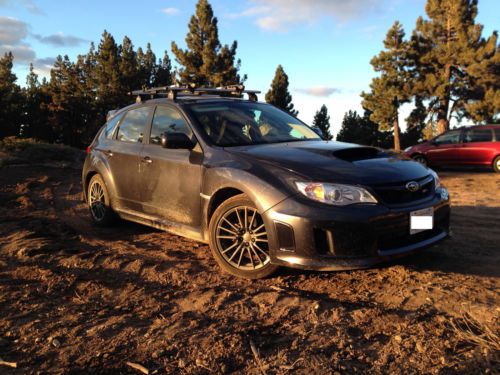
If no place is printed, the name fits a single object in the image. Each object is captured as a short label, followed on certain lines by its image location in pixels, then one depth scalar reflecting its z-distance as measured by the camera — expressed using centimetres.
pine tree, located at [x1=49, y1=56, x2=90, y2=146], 4734
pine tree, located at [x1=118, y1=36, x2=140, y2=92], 4450
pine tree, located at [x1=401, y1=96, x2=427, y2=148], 3575
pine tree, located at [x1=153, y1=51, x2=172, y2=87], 5606
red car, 1339
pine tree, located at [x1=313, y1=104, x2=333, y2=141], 4666
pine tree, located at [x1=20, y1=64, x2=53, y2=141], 4903
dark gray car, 331
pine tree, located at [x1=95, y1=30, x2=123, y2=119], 4456
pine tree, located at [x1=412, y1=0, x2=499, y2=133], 3084
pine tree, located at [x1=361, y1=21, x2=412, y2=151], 3375
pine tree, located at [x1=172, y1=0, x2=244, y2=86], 3428
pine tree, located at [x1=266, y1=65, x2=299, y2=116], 3778
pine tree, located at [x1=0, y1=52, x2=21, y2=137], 4506
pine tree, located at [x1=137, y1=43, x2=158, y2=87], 4981
